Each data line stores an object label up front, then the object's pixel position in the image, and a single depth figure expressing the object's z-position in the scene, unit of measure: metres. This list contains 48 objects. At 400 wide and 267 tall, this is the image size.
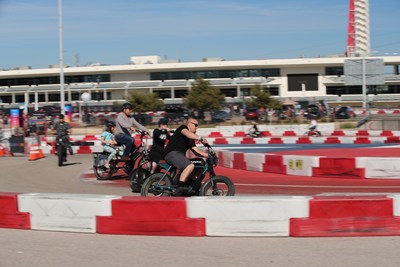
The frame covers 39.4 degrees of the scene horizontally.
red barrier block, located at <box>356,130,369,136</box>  30.11
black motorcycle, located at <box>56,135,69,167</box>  17.19
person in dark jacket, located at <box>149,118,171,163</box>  10.46
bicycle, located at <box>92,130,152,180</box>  12.73
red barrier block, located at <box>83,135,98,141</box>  28.72
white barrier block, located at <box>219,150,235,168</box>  15.76
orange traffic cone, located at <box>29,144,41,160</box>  20.10
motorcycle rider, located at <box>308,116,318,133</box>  32.17
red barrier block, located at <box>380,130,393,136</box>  28.89
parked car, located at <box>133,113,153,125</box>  43.97
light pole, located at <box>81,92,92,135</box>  49.84
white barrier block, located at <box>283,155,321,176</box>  13.46
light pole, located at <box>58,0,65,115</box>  41.66
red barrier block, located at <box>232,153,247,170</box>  15.29
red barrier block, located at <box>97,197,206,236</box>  6.78
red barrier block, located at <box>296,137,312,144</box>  26.98
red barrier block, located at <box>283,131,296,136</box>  32.83
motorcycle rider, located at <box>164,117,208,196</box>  8.72
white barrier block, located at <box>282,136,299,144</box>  27.23
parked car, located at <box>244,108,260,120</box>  49.28
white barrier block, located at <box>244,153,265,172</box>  14.65
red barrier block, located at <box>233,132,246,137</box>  32.81
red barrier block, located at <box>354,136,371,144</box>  25.78
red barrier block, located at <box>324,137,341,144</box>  26.44
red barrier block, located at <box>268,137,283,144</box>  27.29
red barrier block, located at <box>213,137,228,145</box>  27.16
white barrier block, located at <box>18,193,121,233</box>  7.06
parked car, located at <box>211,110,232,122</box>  46.66
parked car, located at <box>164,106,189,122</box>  46.28
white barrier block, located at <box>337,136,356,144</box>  26.17
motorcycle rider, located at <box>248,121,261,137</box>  31.23
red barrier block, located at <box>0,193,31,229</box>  7.38
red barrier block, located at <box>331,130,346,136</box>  32.38
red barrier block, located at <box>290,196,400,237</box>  6.53
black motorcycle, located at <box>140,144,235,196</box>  8.86
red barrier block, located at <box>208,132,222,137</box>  32.47
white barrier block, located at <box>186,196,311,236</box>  6.64
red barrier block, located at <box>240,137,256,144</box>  27.61
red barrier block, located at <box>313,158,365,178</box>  12.96
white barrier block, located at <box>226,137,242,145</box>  27.63
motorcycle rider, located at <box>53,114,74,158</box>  17.75
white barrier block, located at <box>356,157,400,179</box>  12.55
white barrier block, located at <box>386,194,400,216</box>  6.54
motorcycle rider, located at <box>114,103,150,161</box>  12.32
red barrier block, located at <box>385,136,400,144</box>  25.56
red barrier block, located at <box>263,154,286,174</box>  14.12
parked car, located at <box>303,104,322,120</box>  48.19
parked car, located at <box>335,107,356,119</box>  49.03
